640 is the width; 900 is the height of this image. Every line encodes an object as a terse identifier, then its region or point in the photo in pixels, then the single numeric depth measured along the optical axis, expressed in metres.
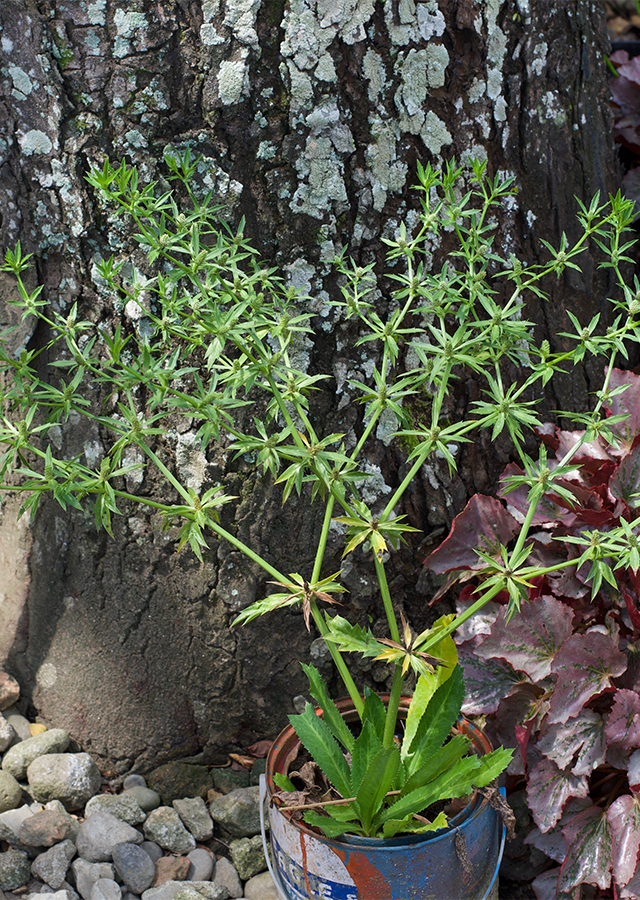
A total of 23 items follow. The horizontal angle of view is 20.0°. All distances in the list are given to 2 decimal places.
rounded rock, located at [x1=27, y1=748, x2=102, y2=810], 1.35
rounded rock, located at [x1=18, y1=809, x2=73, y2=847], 1.31
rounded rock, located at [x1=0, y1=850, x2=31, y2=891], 1.28
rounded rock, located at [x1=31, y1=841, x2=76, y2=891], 1.29
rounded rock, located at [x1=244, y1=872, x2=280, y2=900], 1.30
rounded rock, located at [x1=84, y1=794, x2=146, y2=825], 1.34
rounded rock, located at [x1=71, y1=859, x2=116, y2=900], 1.29
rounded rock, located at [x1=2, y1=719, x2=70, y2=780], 1.37
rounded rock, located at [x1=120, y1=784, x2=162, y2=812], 1.36
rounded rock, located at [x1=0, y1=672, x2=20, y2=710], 1.42
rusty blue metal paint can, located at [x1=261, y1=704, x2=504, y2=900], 1.18
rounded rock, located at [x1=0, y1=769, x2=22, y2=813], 1.34
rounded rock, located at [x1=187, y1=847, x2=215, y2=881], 1.31
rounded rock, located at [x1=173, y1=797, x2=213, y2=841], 1.34
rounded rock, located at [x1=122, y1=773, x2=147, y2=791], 1.38
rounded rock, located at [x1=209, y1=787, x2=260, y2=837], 1.34
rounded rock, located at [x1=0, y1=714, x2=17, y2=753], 1.39
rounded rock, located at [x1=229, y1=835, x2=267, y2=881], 1.32
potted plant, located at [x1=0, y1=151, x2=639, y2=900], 1.17
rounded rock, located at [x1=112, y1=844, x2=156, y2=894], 1.29
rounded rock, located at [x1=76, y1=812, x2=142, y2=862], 1.31
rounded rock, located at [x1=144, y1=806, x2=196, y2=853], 1.33
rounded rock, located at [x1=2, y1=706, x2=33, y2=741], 1.41
